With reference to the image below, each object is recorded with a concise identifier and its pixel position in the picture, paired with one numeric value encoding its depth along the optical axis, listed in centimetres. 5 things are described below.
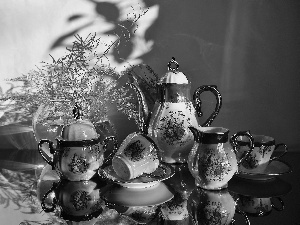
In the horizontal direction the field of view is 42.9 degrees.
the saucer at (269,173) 82
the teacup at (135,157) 77
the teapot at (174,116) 86
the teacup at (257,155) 82
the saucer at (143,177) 76
